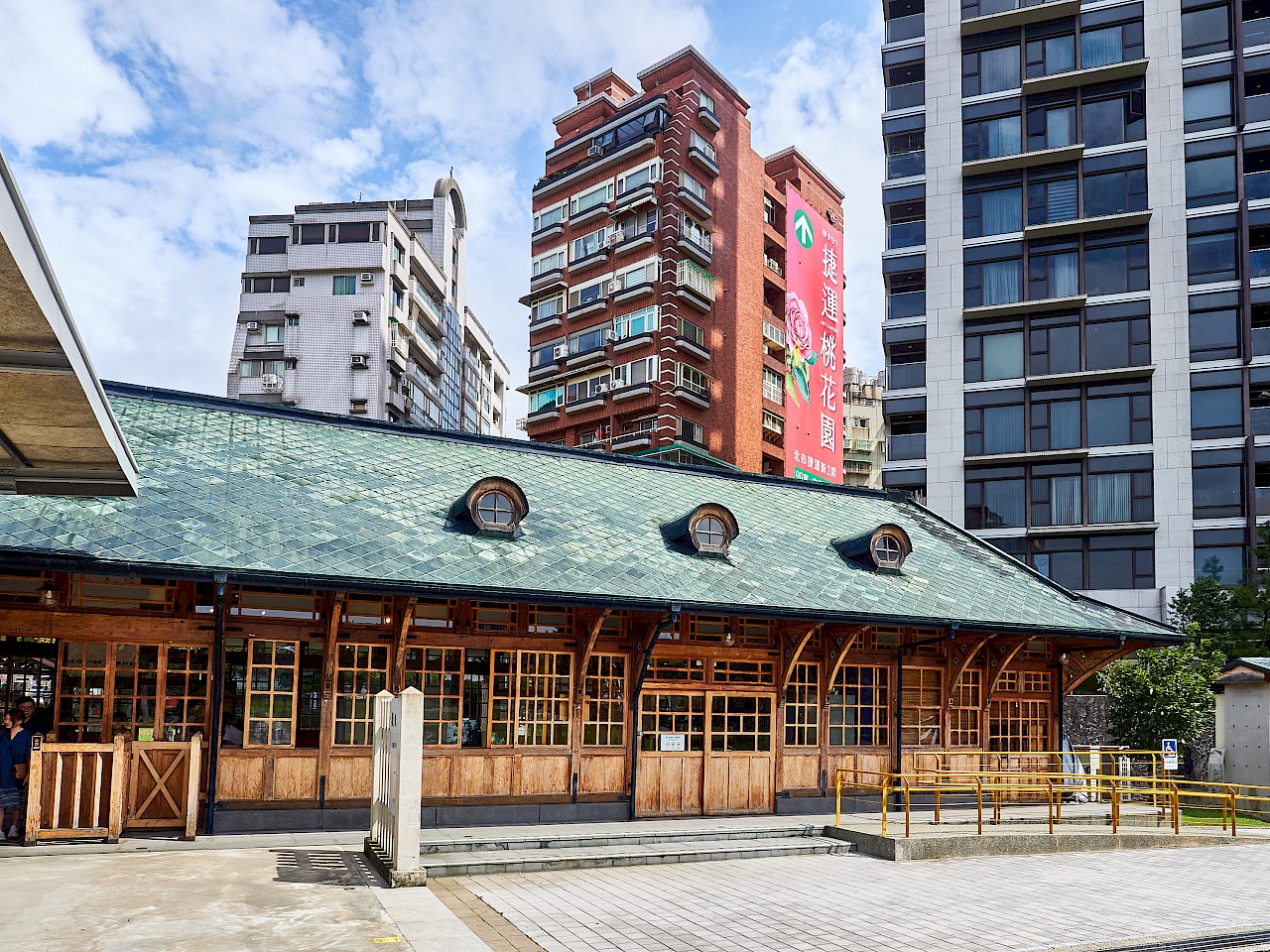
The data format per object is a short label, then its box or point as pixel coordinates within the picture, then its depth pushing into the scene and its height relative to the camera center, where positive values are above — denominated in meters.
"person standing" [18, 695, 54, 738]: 13.56 -1.42
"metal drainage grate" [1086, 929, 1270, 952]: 10.20 -3.05
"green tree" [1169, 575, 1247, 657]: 34.84 +0.14
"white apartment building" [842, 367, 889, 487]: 93.88 +15.39
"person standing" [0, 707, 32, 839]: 13.14 -1.97
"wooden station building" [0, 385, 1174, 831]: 14.27 -0.25
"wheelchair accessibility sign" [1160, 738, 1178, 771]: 23.38 -2.90
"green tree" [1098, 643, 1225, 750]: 26.73 -1.90
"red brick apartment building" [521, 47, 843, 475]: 51.66 +15.91
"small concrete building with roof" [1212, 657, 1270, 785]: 23.19 -2.15
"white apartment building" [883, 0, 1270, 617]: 43.62 +13.98
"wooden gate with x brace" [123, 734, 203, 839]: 13.93 -2.27
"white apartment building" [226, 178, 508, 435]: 56.19 +15.04
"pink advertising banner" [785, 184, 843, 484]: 52.62 +13.21
